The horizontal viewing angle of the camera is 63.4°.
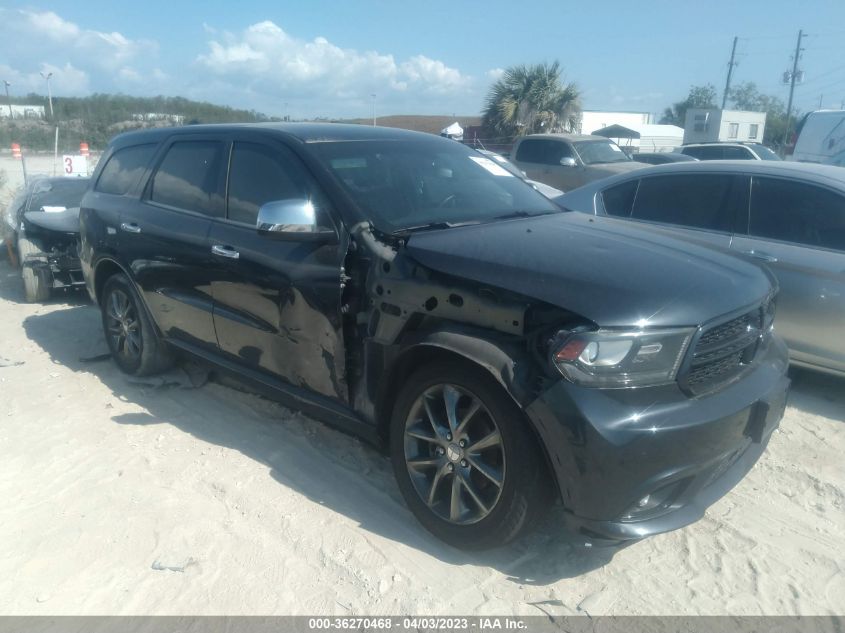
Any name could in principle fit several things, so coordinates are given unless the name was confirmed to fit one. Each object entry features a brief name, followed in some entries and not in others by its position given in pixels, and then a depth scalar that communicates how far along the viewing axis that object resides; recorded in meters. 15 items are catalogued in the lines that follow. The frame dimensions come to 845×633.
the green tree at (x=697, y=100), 72.50
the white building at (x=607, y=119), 38.84
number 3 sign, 12.65
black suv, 2.59
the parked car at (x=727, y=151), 17.11
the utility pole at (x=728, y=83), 52.83
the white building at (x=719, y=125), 30.64
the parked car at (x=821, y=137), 16.55
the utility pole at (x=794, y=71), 51.03
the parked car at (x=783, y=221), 4.49
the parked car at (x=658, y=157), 16.53
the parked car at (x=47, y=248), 7.98
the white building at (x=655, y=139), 35.81
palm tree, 24.72
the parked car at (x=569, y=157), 12.46
